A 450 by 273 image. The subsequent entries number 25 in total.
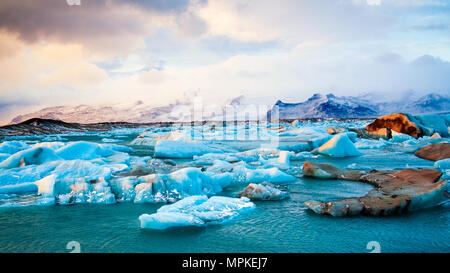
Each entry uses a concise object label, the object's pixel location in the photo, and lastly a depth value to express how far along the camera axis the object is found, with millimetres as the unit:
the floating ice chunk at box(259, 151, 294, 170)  8297
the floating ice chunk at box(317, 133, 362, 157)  10945
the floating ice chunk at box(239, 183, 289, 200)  4966
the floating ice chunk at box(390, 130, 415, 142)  15703
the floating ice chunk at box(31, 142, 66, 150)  10453
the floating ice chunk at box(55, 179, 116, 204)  4910
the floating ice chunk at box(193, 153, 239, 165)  9309
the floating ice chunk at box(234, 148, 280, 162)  9991
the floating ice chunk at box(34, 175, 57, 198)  5055
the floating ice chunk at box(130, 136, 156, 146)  17203
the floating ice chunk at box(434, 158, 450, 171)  7441
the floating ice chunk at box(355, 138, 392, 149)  13473
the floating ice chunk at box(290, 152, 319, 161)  10539
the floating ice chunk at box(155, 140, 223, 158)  11453
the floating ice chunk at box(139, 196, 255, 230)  3621
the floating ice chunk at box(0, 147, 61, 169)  7458
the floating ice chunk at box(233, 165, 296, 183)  6484
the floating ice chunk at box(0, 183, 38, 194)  5507
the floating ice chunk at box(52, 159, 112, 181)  6248
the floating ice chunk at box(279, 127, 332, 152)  12984
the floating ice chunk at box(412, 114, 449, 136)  17961
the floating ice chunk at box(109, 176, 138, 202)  5031
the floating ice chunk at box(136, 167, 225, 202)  5016
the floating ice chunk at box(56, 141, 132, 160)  9461
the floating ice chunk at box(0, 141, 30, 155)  10609
